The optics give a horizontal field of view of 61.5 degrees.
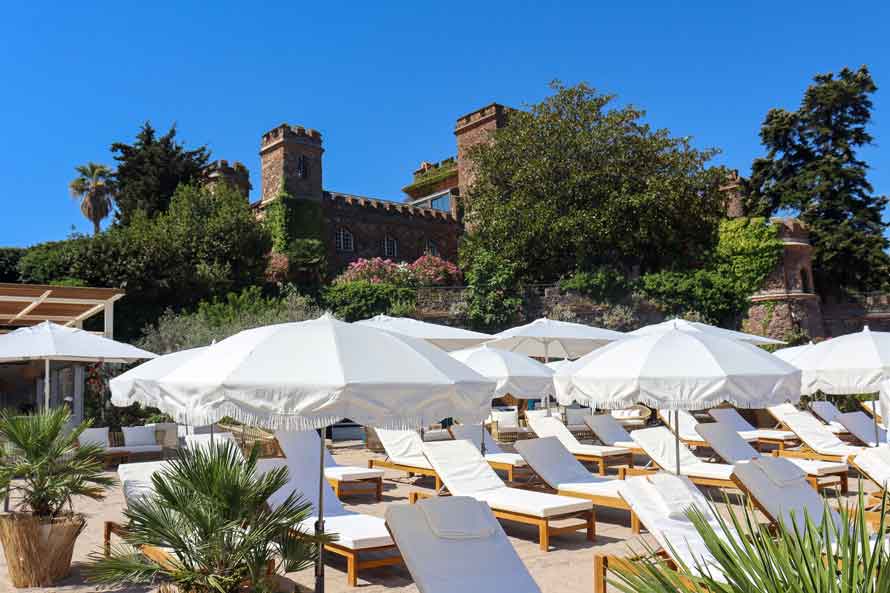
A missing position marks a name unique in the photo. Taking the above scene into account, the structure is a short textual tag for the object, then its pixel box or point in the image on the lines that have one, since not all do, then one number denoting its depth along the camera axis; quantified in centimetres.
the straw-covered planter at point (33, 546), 554
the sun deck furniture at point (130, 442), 1142
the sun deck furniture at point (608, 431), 1192
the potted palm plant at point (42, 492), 554
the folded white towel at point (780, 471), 661
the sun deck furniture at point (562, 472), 783
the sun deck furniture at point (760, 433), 1230
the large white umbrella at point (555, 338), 1336
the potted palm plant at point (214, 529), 387
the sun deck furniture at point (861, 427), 1238
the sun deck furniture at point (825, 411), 1466
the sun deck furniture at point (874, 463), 762
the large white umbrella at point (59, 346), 1002
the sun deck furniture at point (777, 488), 634
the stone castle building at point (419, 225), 2820
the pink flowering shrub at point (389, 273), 2862
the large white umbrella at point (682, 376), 646
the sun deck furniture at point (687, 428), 1202
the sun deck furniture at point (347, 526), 578
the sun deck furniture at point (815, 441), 1064
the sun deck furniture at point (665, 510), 515
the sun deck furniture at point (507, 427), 1388
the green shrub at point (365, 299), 2712
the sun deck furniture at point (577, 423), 1448
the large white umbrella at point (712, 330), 996
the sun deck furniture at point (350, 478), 903
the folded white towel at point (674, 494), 572
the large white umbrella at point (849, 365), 938
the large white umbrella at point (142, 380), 618
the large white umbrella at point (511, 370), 999
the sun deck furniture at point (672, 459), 866
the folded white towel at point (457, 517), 498
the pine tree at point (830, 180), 3241
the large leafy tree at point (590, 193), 2789
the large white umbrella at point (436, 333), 1138
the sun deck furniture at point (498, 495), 683
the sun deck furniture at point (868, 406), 1512
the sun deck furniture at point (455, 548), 464
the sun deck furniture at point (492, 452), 1009
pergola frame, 1308
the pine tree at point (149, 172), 3058
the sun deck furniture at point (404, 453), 1008
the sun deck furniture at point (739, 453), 927
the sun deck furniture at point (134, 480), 610
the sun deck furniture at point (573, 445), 1084
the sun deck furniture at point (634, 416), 1618
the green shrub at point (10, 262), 2831
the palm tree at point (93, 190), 4031
